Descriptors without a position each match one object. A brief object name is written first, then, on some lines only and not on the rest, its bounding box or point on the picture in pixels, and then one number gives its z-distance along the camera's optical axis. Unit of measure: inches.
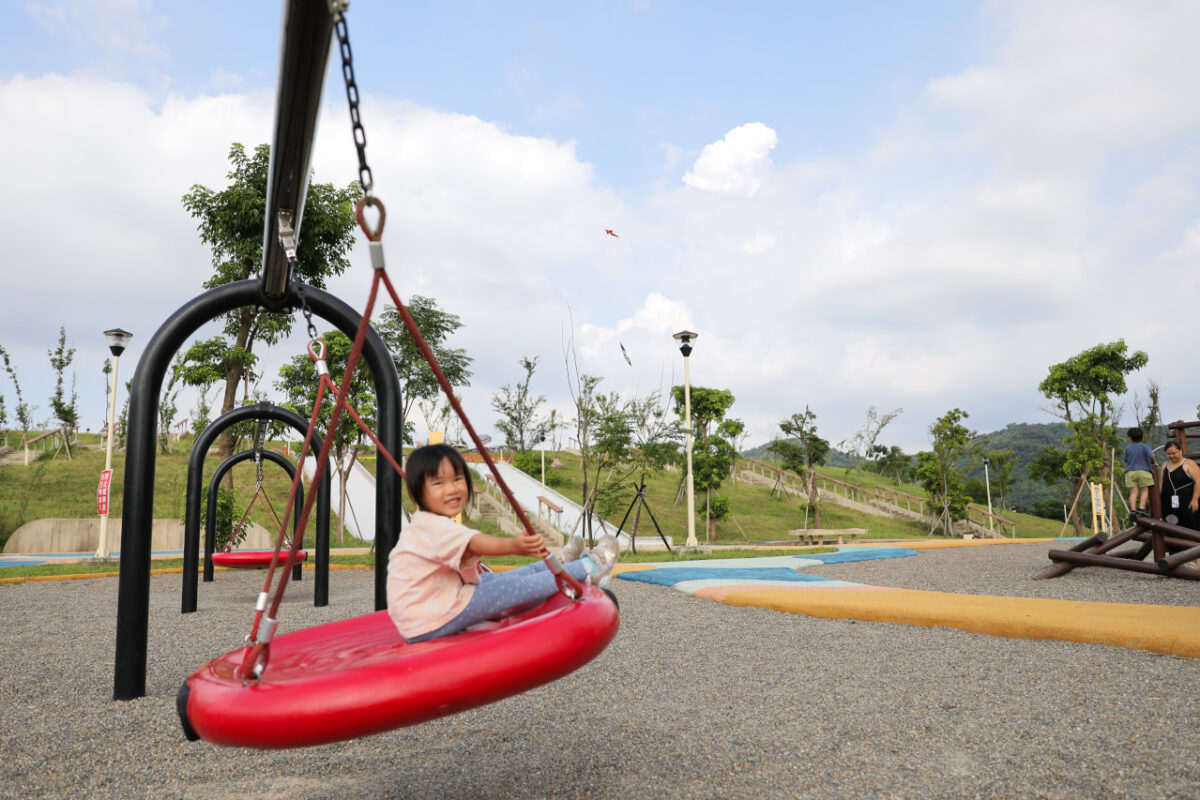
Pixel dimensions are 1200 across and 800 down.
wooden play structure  279.0
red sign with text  472.4
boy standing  339.3
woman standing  305.1
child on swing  93.6
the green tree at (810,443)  864.9
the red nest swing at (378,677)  70.4
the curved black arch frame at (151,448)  146.4
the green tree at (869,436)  1149.7
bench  644.1
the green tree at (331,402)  505.7
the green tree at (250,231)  584.4
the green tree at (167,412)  1050.3
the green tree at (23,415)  1000.3
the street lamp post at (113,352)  504.7
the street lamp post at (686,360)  576.4
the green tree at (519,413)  1037.8
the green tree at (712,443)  901.2
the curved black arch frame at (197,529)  262.7
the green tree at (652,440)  610.2
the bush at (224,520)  547.8
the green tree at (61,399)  960.9
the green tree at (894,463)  1750.7
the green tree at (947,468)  1001.5
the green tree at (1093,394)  843.4
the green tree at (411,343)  717.3
